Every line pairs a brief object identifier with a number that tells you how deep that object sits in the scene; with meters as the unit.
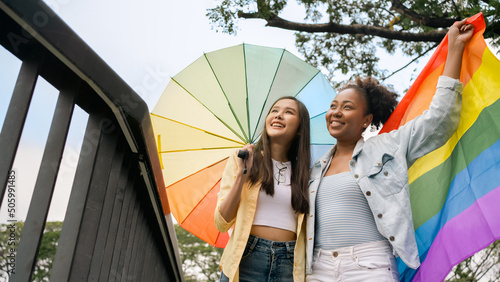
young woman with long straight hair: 2.53
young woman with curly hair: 2.36
